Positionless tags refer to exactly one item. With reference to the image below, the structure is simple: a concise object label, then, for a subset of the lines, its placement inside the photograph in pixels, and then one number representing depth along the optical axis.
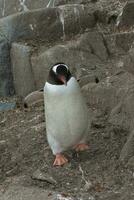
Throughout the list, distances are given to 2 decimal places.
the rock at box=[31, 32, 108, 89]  10.34
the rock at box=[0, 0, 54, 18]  12.54
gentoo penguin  6.41
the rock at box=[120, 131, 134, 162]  6.41
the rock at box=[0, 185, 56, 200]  5.85
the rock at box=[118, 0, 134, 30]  10.87
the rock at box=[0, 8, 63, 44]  11.29
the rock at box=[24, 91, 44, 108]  9.44
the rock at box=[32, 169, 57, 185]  6.24
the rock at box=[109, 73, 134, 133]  7.30
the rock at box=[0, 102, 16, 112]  9.84
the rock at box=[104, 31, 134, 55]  10.53
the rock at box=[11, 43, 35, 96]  10.80
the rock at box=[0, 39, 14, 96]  11.34
